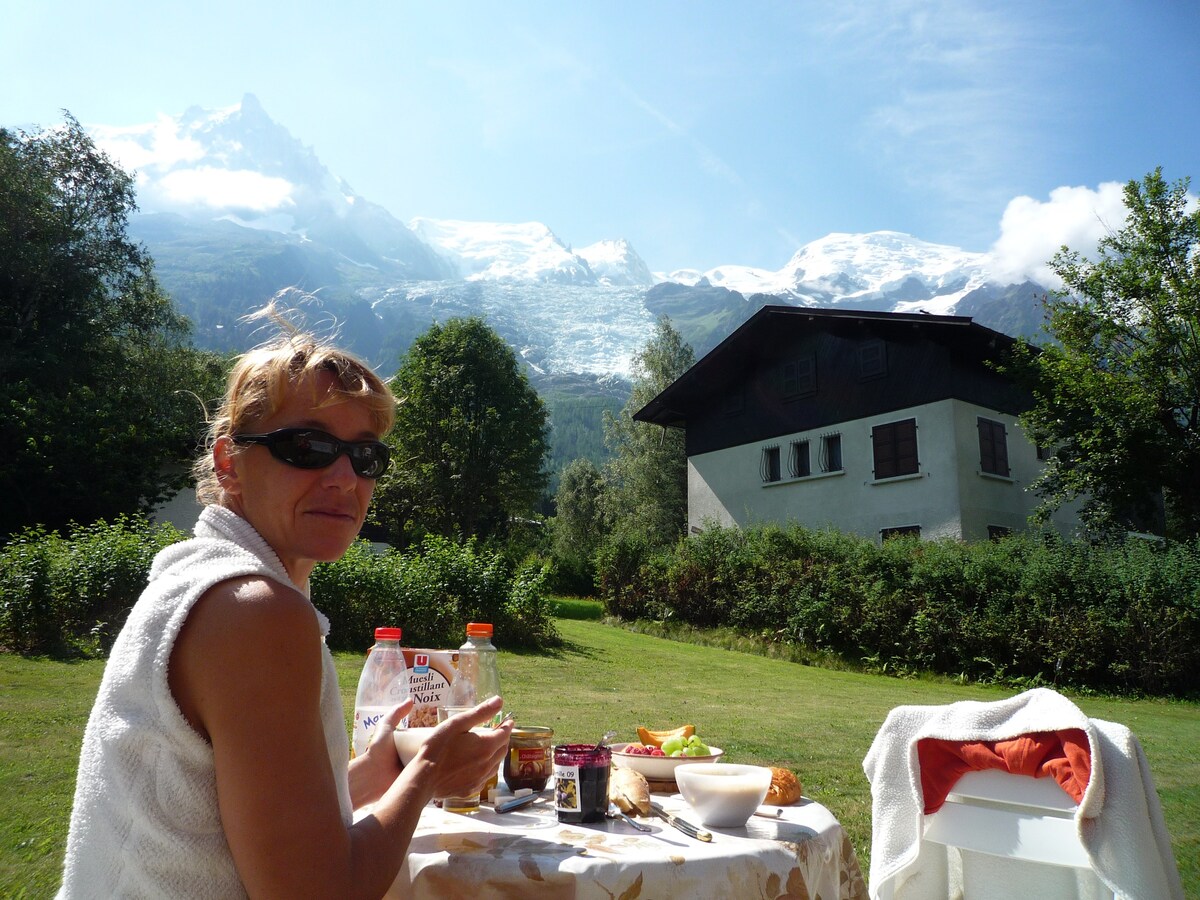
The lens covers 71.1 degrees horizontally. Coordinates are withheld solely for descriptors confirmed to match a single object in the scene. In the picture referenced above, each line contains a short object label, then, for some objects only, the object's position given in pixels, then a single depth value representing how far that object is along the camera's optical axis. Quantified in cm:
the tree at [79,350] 2123
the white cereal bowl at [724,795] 211
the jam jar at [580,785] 215
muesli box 238
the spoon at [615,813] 222
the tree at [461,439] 3894
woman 128
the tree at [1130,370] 1998
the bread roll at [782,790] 241
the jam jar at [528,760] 243
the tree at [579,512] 5006
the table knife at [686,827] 201
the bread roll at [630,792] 223
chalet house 2266
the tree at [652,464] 3962
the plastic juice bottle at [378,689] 233
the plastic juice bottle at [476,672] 249
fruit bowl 258
